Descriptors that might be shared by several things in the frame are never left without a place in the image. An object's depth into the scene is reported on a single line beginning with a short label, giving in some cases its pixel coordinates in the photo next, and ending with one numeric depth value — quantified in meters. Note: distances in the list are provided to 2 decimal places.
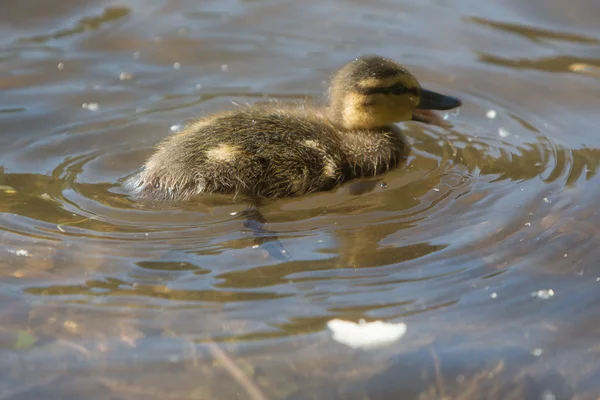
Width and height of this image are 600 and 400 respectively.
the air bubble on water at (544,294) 6.23
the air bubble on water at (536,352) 5.64
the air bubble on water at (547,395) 5.31
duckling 7.43
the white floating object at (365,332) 5.66
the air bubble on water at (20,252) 6.68
